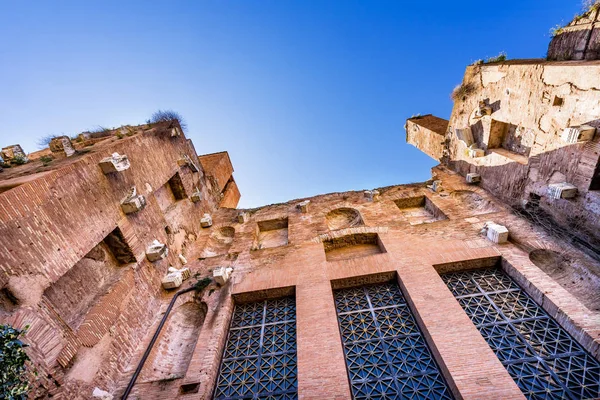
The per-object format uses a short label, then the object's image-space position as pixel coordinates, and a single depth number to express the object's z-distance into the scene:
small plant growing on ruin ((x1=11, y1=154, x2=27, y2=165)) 6.21
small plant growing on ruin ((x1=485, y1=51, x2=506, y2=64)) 8.87
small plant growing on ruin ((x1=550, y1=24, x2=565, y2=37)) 6.75
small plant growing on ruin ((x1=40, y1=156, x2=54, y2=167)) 5.87
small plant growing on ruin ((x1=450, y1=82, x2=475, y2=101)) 9.59
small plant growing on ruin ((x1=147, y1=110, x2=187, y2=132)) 9.72
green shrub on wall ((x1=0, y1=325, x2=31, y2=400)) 2.98
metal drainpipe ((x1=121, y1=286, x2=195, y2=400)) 4.95
